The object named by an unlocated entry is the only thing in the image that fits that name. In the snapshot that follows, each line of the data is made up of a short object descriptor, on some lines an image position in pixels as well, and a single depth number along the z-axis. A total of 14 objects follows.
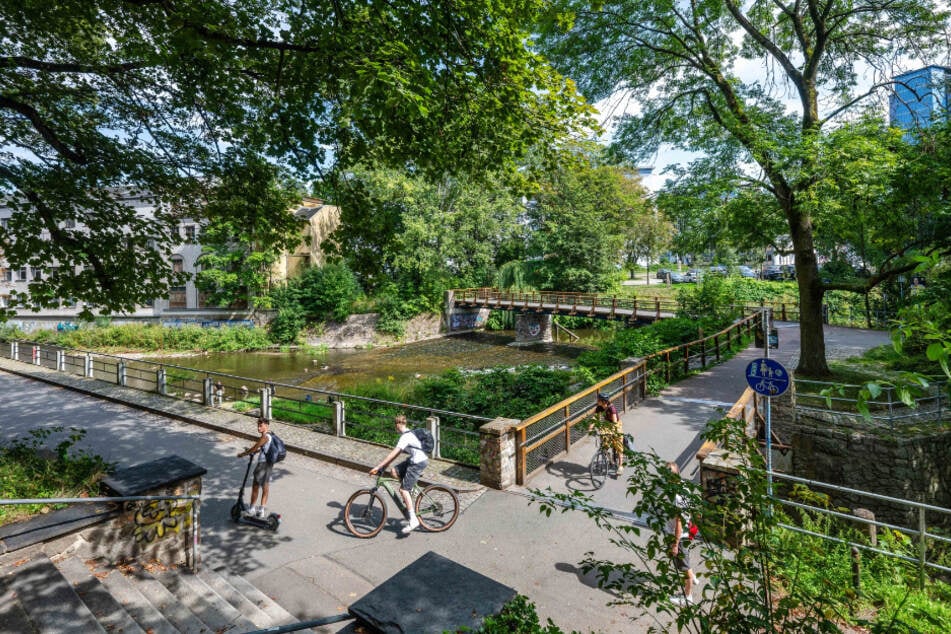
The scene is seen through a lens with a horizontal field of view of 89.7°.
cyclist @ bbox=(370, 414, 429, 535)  6.65
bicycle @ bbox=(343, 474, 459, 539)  6.70
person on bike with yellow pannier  8.42
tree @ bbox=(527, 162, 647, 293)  41.66
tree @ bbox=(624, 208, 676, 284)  49.97
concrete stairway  3.87
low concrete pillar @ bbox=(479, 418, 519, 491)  7.96
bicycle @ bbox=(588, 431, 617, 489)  8.16
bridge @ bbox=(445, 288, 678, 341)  32.09
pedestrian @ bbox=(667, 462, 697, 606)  5.11
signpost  7.00
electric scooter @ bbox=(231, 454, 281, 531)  6.79
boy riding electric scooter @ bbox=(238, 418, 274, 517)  6.89
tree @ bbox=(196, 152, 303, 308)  8.87
